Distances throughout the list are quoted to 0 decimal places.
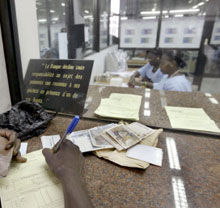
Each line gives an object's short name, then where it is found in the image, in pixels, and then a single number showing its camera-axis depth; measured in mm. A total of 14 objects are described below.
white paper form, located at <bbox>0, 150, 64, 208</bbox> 358
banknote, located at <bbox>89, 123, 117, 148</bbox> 543
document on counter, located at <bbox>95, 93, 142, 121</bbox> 742
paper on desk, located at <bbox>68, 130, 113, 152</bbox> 526
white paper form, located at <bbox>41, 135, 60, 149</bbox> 556
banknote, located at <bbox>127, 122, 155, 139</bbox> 591
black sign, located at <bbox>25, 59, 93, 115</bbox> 714
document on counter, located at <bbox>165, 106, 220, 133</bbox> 677
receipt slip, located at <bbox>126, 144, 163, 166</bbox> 490
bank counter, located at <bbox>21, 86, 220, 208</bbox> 379
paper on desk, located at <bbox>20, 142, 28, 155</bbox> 521
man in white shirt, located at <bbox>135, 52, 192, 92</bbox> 1553
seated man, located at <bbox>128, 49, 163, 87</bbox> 1789
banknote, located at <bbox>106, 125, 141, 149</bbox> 543
